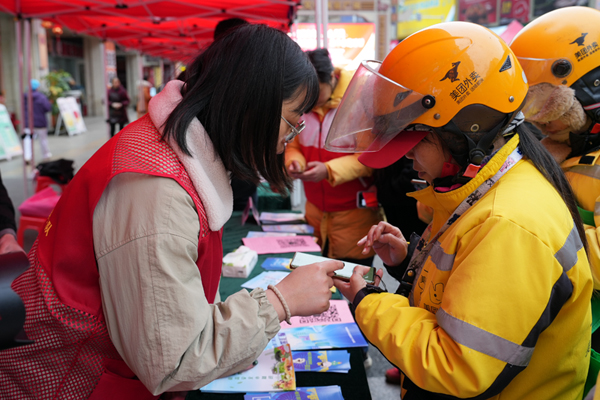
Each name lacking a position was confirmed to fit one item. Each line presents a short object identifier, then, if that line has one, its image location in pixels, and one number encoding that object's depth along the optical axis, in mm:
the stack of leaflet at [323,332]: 1634
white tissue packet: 2188
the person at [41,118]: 9578
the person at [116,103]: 12420
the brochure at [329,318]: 1788
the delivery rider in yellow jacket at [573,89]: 1729
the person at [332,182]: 2838
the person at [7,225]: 2092
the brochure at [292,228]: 3096
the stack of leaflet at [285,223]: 3109
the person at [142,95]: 12844
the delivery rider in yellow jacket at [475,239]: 889
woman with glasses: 877
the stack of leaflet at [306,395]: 1344
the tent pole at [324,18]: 4059
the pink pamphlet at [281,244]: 2629
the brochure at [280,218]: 3330
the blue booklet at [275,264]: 2338
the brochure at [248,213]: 3179
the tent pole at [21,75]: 5457
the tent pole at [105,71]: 7701
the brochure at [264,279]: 2078
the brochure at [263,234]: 2938
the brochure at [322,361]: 1505
